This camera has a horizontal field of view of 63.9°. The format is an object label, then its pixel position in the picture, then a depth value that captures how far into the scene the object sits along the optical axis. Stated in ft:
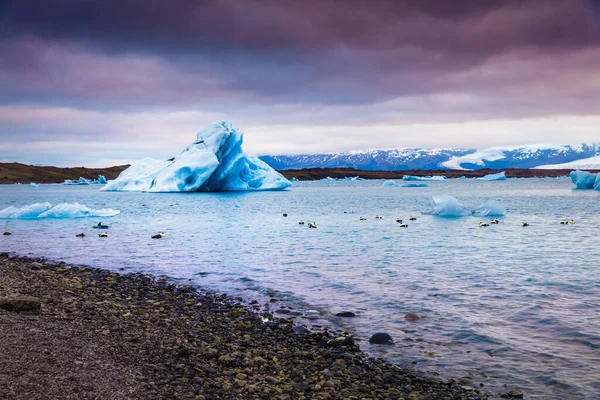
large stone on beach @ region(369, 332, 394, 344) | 28.78
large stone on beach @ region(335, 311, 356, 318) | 34.55
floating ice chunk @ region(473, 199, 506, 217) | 120.47
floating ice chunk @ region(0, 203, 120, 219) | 113.19
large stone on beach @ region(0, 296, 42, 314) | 26.53
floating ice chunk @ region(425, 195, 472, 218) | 115.24
